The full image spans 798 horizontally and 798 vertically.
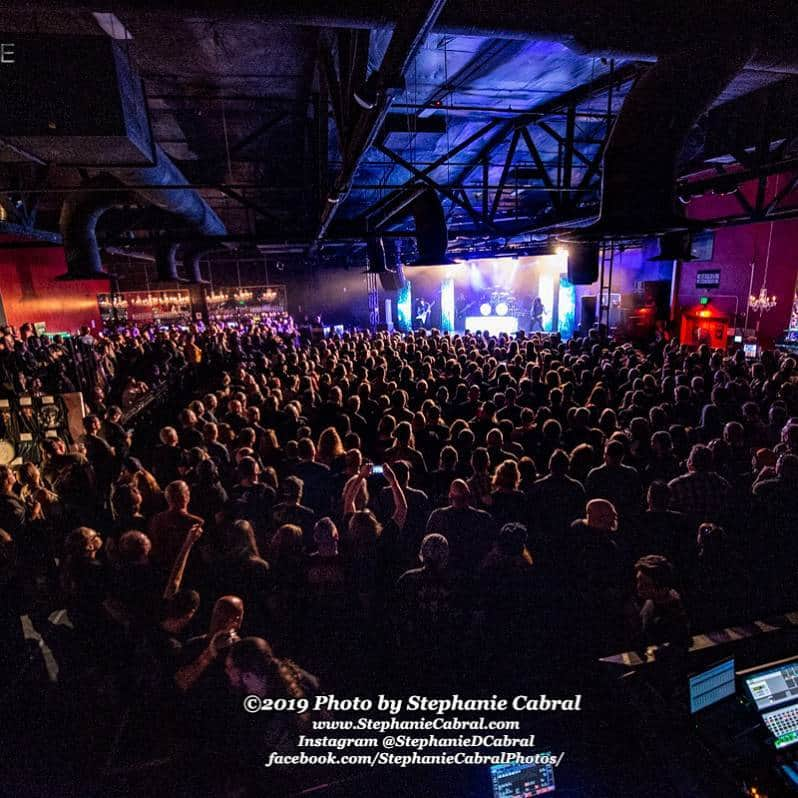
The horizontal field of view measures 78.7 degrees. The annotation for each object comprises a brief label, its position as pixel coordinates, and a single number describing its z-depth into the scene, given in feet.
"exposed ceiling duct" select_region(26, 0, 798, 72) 6.43
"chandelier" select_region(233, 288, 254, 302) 77.58
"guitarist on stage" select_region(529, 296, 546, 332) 73.41
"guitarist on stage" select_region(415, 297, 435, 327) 84.69
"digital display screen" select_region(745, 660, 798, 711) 8.70
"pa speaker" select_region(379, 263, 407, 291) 44.70
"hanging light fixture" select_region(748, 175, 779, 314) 38.17
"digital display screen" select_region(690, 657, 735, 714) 8.39
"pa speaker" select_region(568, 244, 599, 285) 31.96
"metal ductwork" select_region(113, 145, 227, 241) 14.96
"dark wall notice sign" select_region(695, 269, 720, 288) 43.16
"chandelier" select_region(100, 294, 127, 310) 67.48
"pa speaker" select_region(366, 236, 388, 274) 31.99
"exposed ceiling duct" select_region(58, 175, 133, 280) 20.45
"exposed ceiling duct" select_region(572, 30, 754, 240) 9.59
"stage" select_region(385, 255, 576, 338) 75.46
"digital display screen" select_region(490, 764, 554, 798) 7.63
